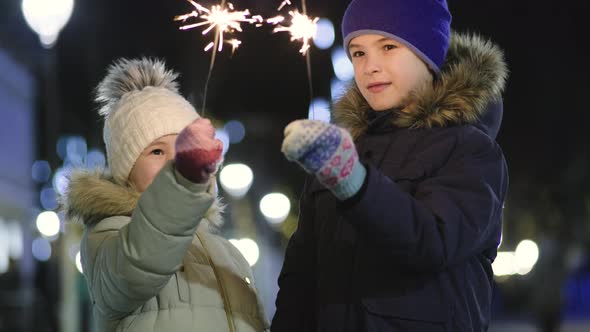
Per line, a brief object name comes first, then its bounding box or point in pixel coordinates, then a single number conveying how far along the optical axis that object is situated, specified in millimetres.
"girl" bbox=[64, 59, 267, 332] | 3229
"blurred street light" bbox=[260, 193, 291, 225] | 24281
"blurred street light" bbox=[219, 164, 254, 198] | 19688
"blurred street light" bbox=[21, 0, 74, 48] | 11367
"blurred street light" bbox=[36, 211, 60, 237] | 26194
